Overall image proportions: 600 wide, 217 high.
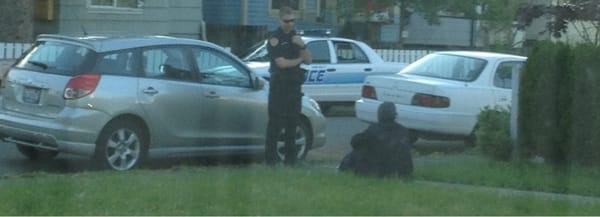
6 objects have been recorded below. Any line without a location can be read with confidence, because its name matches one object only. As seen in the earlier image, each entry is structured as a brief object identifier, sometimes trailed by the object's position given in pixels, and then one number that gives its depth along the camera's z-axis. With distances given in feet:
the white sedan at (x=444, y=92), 51.26
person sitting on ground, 36.42
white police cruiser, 67.41
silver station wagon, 40.45
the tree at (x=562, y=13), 41.88
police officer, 41.91
